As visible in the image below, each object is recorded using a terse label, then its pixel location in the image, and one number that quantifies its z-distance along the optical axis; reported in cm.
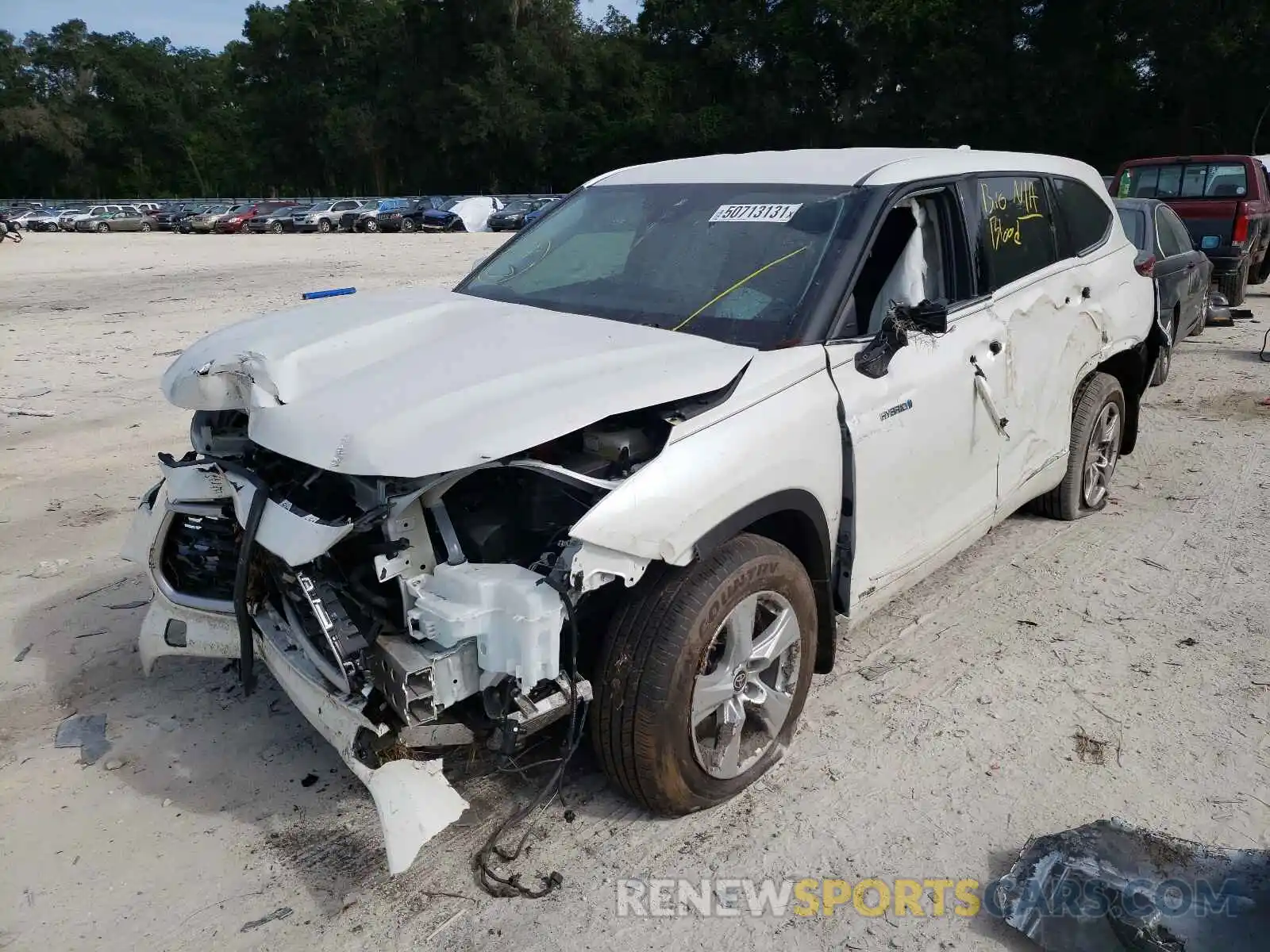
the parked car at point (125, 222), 4473
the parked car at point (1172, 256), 832
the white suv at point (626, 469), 265
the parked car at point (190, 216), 4346
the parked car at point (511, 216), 3794
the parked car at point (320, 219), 4100
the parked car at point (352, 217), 4091
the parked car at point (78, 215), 4491
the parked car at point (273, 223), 4184
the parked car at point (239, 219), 4216
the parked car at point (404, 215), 3975
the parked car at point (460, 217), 3847
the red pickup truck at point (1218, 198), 1190
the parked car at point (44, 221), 4506
